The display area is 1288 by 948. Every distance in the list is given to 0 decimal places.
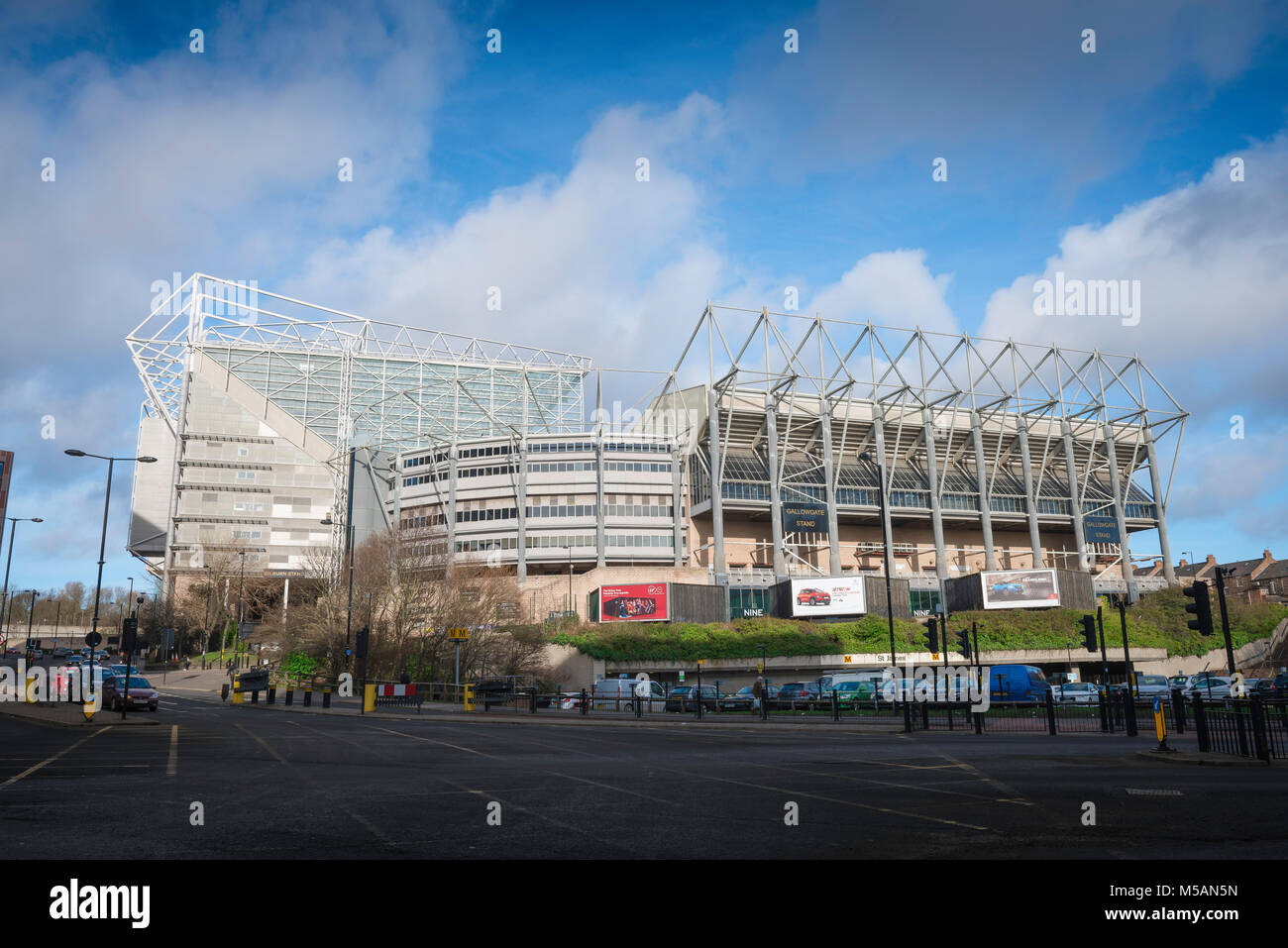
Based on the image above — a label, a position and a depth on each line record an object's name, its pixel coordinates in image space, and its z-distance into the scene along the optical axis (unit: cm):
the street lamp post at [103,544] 3444
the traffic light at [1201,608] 2022
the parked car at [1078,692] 4012
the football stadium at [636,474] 8600
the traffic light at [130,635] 2908
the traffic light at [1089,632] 3119
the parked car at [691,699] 3839
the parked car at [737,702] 3878
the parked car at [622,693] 4014
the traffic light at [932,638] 3313
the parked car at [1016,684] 3916
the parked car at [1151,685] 4034
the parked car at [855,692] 3725
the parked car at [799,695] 3716
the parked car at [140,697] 3356
